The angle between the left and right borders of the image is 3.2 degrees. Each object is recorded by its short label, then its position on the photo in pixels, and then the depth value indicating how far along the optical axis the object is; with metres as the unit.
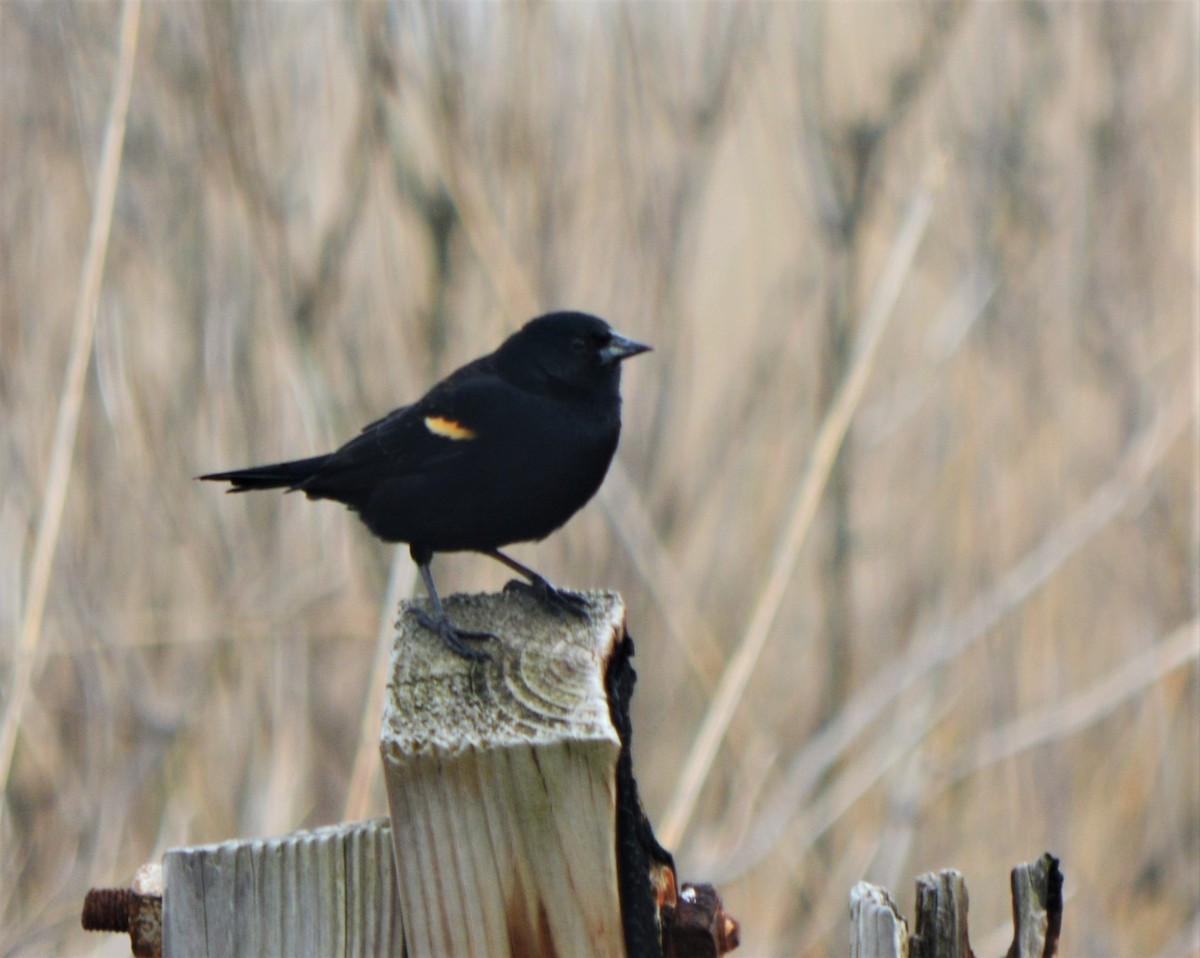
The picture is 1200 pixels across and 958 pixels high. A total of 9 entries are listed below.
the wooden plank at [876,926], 9.33
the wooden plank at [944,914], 9.35
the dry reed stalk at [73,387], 11.22
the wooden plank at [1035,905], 9.36
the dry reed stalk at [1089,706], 15.55
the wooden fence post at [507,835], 9.32
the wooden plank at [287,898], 9.36
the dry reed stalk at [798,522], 11.67
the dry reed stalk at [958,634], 14.91
